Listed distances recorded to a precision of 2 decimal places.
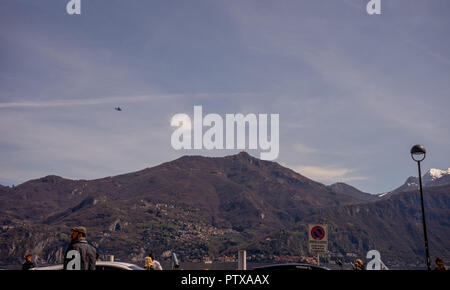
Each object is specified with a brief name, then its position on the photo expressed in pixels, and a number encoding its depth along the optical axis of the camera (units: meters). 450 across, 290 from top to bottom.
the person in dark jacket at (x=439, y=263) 18.25
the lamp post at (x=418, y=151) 24.75
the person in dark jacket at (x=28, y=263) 20.67
